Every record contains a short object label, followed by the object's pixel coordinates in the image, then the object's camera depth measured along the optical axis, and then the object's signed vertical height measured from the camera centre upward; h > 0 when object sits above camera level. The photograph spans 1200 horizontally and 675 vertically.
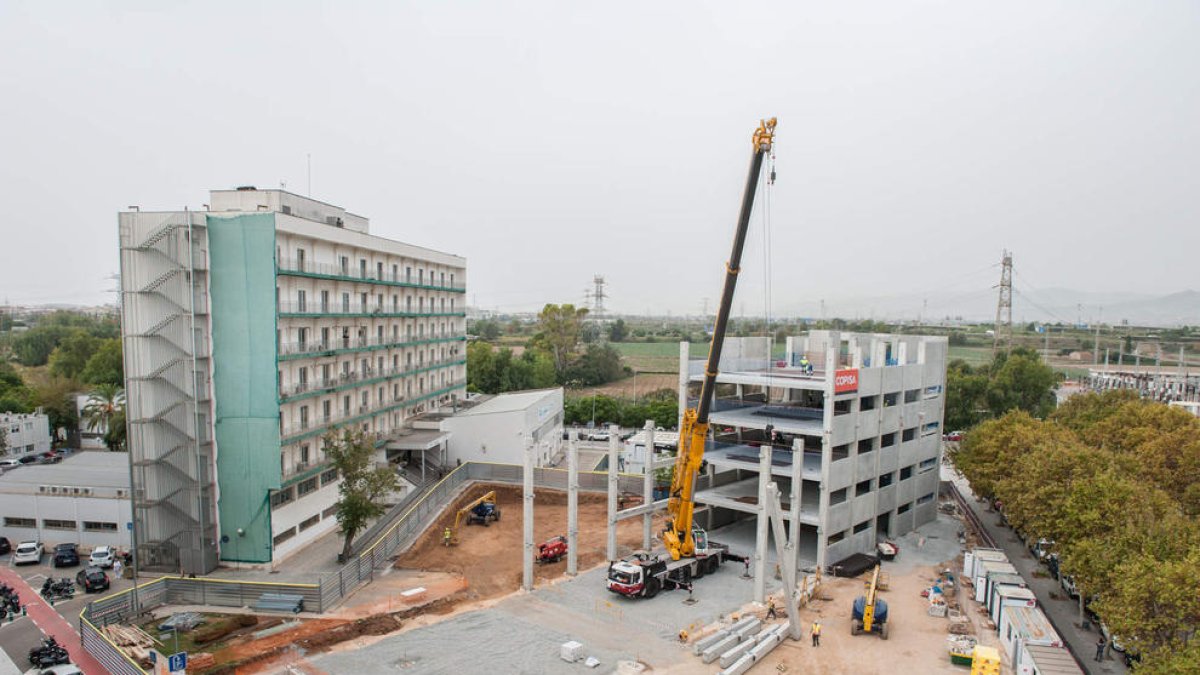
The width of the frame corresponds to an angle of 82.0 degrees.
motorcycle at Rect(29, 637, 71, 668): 23.05 -11.94
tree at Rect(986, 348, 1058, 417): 72.69 -7.78
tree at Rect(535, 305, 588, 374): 102.19 -3.21
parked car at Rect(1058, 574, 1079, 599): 31.66 -12.68
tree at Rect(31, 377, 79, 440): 61.16 -9.20
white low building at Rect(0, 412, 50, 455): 55.22 -10.85
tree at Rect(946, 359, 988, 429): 72.25 -8.93
